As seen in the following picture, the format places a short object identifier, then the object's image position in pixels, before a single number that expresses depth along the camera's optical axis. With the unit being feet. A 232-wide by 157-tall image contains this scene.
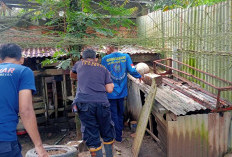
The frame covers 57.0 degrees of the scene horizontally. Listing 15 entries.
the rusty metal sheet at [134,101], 21.85
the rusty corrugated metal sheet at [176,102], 14.60
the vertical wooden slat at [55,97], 26.21
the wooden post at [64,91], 26.52
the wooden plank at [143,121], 15.07
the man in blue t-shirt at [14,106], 7.77
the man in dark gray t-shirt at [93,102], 11.57
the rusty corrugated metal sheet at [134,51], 24.11
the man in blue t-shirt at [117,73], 16.05
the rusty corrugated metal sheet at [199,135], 15.06
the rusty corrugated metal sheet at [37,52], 21.06
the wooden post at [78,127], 15.88
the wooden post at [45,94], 25.75
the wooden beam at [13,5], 23.25
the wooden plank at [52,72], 23.71
